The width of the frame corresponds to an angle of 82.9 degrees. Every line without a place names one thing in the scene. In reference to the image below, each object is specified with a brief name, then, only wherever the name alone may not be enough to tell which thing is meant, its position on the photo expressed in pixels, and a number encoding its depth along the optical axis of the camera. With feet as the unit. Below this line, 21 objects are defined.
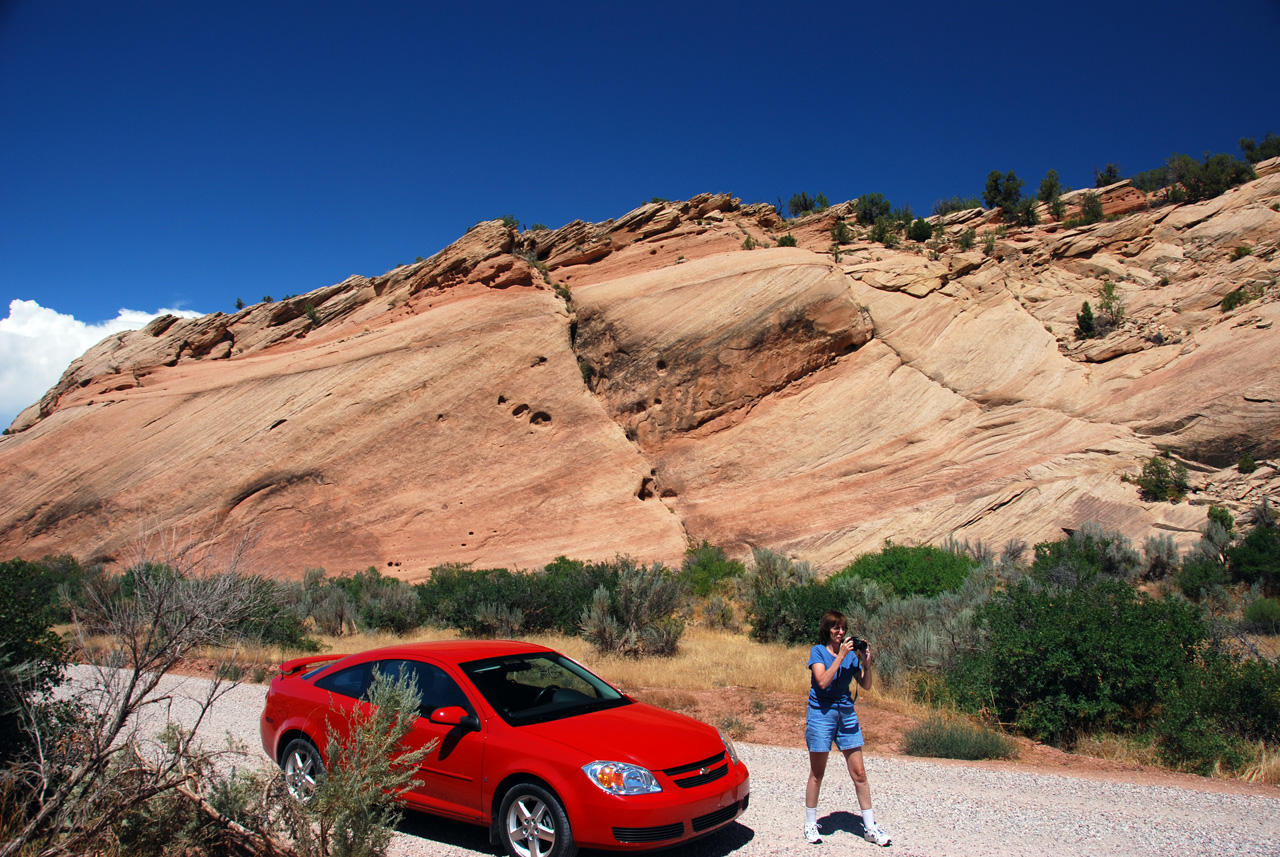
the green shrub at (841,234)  100.63
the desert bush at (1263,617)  41.34
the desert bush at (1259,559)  47.29
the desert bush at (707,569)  59.06
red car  14.34
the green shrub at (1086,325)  74.43
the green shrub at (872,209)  112.68
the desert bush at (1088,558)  46.70
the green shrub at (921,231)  99.04
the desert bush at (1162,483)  57.62
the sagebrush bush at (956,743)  23.38
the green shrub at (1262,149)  104.99
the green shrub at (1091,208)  96.08
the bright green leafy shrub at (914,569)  49.55
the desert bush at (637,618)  41.24
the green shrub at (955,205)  115.65
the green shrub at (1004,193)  103.67
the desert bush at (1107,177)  115.50
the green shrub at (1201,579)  47.42
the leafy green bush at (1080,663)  25.64
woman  16.39
